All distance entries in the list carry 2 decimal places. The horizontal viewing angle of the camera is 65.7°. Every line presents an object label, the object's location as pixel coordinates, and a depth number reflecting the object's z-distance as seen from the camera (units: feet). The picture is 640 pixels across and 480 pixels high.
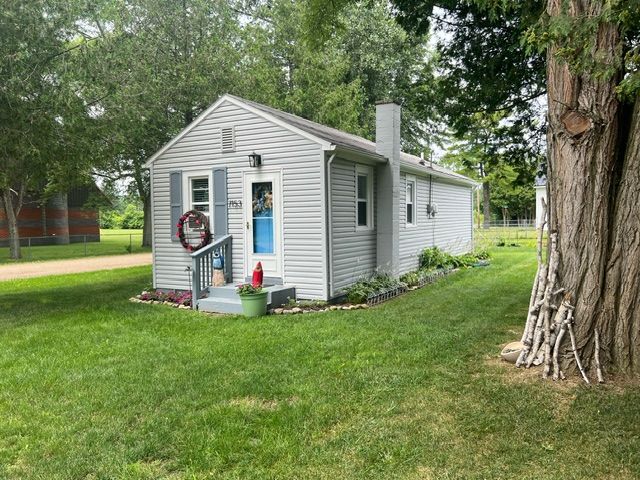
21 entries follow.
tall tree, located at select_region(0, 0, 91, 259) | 24.30
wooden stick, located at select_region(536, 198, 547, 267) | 16.03
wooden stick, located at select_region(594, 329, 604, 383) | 13.16
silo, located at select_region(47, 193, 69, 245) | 98.84
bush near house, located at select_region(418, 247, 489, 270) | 41.63
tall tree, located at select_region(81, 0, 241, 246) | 53.67
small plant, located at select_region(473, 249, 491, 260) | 50.66
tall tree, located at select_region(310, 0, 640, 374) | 13.16
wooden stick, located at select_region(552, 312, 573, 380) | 13.69
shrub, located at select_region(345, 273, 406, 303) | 27.86
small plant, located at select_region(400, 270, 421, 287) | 33.96
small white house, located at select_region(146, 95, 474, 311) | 27.78
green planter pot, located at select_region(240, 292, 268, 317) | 24.97
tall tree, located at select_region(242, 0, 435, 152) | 71.03
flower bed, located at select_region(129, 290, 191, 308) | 29.14
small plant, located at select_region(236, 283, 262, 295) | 25.03
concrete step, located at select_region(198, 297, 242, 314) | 26.24
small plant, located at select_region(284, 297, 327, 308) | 26.89
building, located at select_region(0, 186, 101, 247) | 94.32
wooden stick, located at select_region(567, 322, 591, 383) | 13.52
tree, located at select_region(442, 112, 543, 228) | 26.43
